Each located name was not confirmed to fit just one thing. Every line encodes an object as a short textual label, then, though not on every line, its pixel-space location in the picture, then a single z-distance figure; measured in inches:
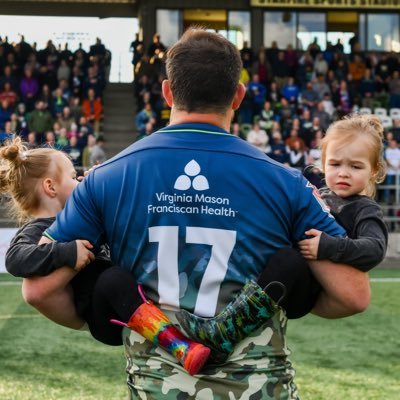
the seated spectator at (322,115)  818.1
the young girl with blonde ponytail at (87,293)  101.7
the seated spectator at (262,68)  911.0
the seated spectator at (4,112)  795.4
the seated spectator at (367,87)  935.7
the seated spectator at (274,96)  852.9
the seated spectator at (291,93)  872.4
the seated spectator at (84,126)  758.5
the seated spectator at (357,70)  961.7
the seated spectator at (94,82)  885.8
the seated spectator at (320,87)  880.9
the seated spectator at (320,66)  944.6
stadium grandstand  764.6
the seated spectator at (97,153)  689.6
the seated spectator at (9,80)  852.6
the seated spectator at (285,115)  801.6
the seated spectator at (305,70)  925.8
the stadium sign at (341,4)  1100.2
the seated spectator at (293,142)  714.8
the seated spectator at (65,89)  833.5
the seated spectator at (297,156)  704.4
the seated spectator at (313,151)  692.1
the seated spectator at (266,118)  789.2
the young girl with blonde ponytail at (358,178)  112.6
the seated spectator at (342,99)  883.4
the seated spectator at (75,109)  818.6
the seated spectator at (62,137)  718.4
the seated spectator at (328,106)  847.7
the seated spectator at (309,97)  853.2
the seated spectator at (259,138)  729.0
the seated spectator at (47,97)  821.5
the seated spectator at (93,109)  851.7
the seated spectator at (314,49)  992.6
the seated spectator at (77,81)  875.7
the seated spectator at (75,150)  714.8
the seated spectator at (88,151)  712.4
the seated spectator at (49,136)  703.1
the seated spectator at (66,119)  787.4
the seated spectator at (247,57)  921.5
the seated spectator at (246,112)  829.8
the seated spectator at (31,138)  688.1
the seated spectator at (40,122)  777.6
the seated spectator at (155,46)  925.2
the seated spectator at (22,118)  780.6
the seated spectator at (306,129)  767.1
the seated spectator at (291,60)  938.1
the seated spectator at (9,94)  824.3
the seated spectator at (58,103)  814.5
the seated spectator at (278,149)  713.6
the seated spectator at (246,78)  868.6
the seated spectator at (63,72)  881.5
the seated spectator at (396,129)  765.2
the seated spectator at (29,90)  842.8
